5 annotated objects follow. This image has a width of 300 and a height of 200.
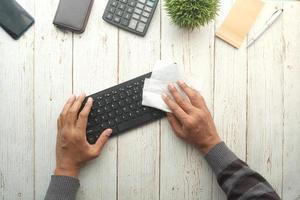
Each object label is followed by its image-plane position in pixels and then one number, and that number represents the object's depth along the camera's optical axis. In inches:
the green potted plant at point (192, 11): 31.4
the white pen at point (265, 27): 35.3
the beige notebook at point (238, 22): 35.0
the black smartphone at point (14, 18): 33.4
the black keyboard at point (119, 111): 33.7
